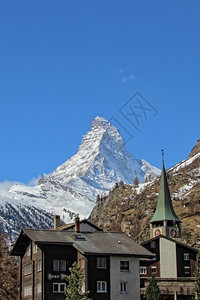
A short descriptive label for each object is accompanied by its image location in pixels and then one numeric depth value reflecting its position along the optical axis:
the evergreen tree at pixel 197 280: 71.11
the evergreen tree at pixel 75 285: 67.38
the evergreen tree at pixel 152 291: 72.69
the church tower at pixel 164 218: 149.91
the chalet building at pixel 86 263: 76.12
